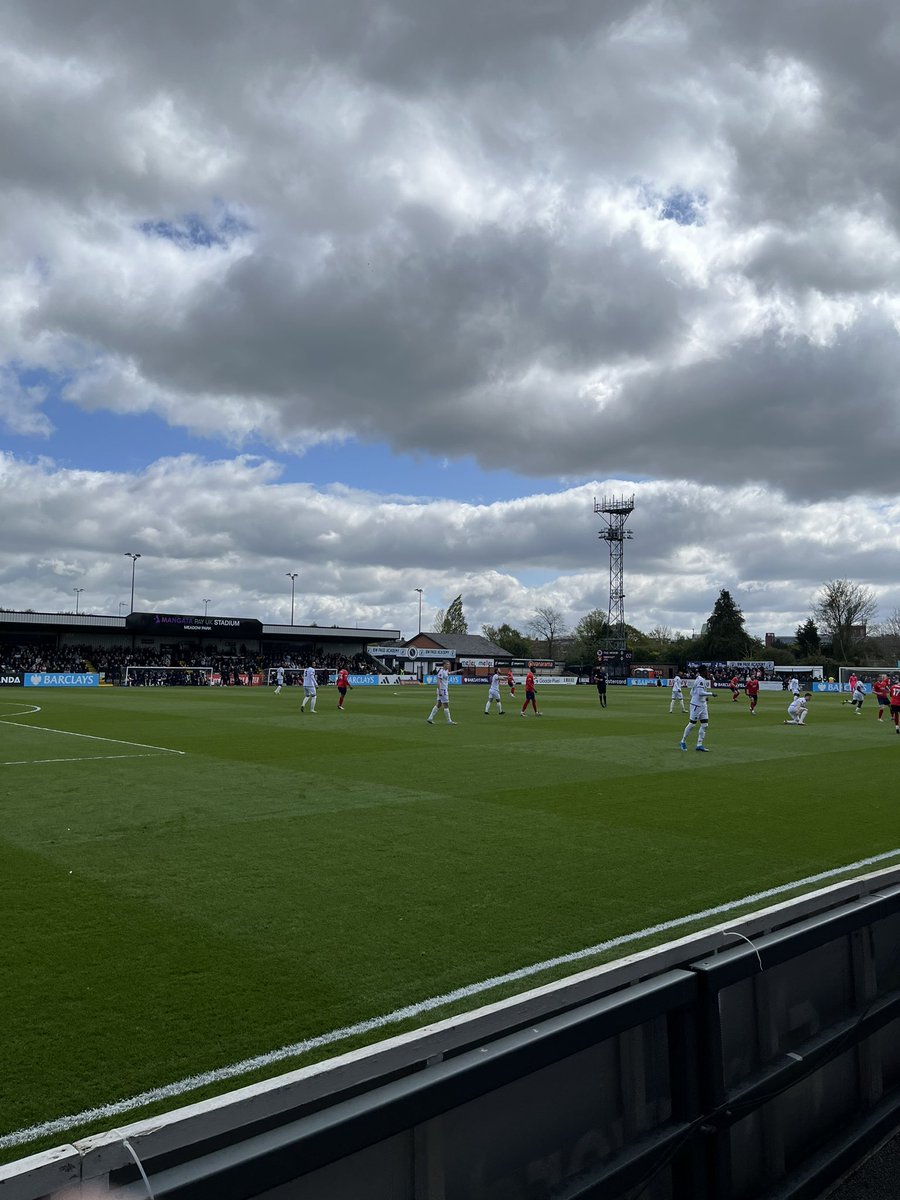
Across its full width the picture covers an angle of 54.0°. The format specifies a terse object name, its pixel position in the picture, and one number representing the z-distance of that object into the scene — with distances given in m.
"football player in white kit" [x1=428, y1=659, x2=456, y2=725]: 27.70
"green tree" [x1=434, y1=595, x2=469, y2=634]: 141.62
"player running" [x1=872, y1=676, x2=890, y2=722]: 31.14
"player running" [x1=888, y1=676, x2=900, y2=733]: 26.48
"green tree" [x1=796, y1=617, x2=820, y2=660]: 105.94
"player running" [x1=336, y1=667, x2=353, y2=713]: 33.34
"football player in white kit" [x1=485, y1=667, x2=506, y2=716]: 33.34
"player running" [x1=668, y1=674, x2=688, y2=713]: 35.05
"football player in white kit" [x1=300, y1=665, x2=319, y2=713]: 32.66
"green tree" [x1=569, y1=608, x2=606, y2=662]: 113.62
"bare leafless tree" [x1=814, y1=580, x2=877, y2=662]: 98.12
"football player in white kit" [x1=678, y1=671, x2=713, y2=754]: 20.17
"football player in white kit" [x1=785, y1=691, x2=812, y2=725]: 28.28
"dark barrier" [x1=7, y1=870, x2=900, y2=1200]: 2.28
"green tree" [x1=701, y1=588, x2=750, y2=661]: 106.19
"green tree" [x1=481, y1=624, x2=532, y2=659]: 134.25
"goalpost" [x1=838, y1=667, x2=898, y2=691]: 71.47
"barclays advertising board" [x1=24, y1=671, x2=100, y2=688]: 59.97
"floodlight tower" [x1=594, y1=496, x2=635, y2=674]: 92.25
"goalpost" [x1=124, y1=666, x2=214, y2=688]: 68.44
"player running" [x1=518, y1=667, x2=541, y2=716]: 30.95
